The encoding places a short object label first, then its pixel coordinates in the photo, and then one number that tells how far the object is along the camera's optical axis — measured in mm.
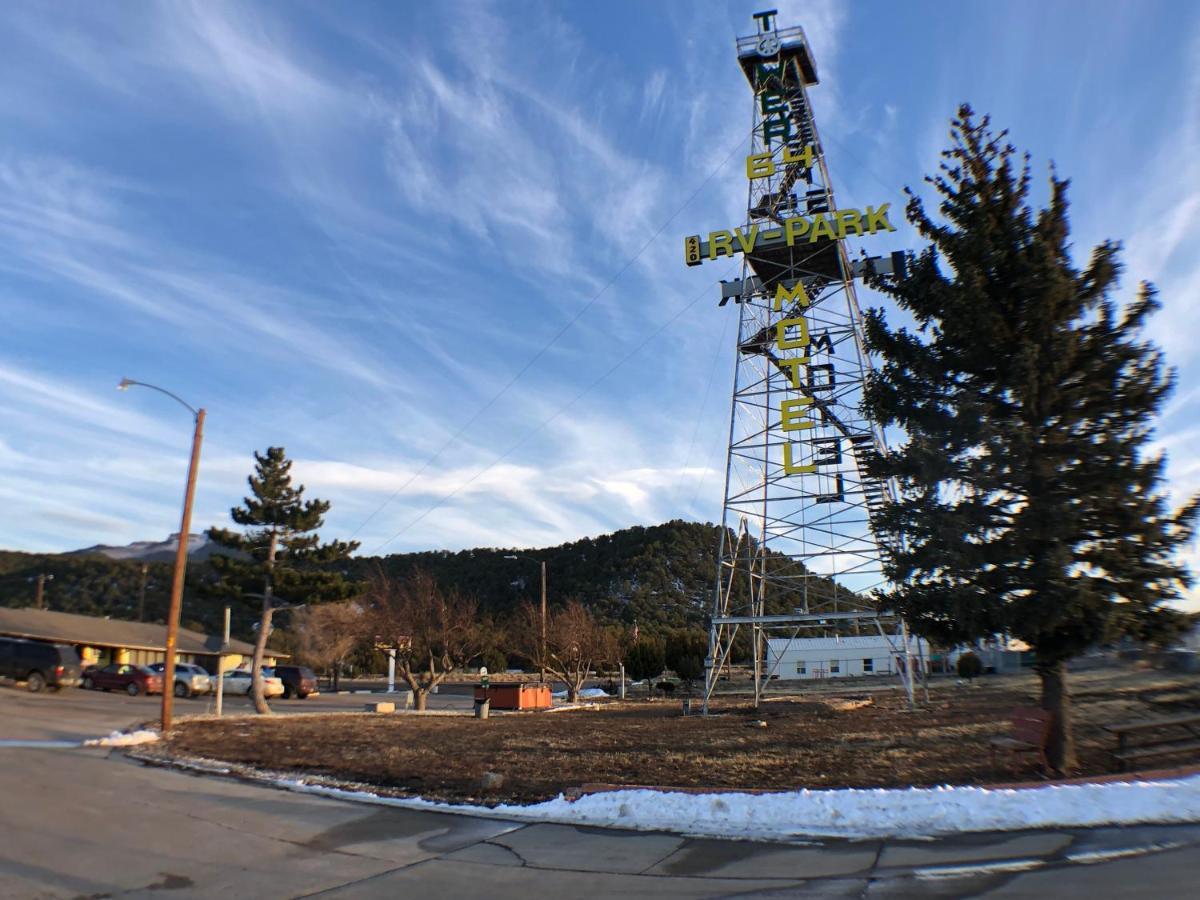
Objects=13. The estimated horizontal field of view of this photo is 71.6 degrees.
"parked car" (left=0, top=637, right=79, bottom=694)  33219
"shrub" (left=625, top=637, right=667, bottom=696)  54625
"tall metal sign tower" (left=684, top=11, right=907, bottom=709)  28344
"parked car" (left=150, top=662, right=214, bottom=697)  37062
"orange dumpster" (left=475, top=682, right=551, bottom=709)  33812
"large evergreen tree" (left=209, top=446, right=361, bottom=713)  27703
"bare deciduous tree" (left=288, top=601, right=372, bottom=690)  48594
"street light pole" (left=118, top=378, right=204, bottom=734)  20081
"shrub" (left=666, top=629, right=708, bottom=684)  50625
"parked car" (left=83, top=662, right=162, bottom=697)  36094
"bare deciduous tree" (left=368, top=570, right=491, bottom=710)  33656
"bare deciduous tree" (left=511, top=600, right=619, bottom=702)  39719
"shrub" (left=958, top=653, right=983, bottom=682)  48344
